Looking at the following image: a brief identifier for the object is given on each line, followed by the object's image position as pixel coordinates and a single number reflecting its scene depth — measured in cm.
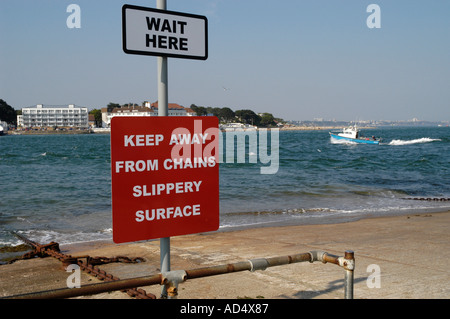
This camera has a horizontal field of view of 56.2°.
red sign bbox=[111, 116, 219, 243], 274
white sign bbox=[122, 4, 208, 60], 273
